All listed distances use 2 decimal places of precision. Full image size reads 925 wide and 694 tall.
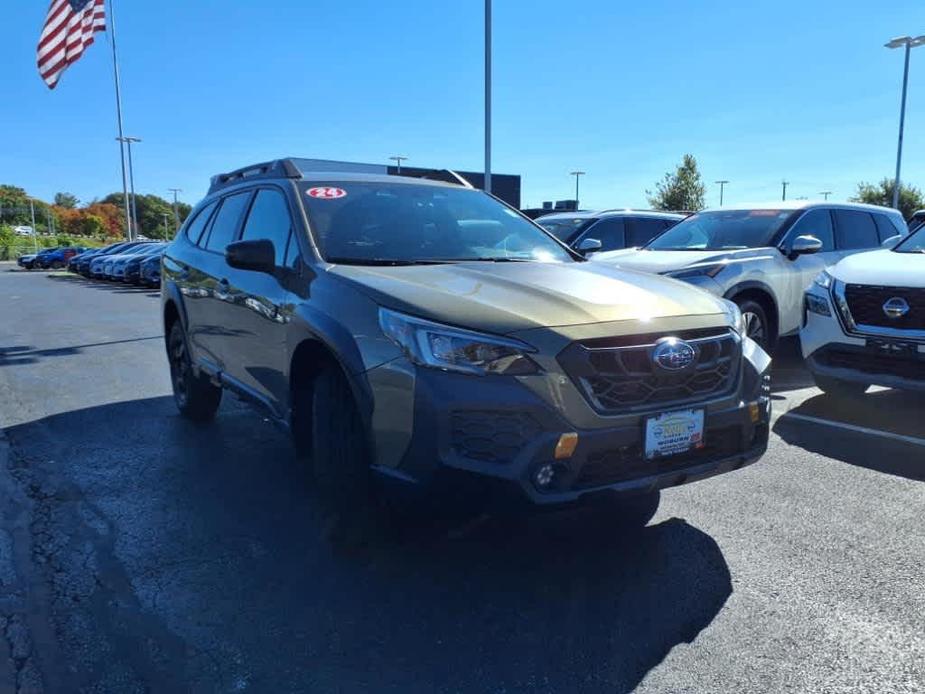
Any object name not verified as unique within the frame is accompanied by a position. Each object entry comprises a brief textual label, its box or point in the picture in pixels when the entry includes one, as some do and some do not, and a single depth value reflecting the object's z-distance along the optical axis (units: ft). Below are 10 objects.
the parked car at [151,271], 72.02
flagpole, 124.68
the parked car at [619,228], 35.40
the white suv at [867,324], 16.61
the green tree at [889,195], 142.92
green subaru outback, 8.80
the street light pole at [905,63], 83.57
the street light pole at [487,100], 51.16
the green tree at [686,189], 145.38
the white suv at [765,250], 23.34
